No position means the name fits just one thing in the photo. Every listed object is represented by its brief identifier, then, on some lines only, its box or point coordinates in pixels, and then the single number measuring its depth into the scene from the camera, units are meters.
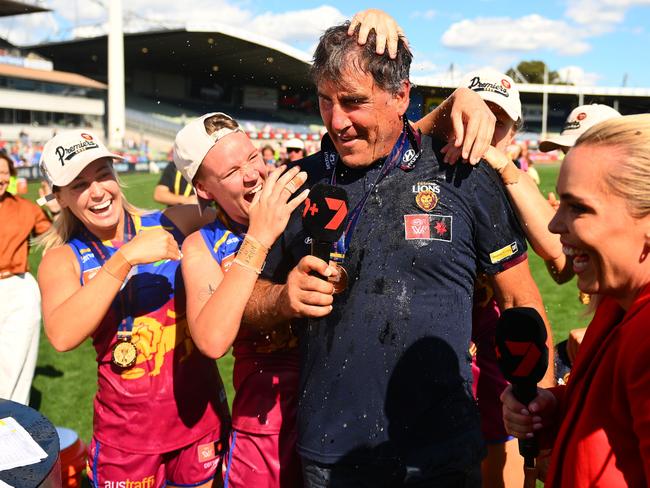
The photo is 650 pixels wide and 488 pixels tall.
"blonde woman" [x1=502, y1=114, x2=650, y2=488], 1.52
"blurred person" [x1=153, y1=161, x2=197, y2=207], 7.04
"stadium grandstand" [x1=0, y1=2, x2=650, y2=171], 47.75
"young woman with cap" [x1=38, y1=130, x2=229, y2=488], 3.11
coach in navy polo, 2.23
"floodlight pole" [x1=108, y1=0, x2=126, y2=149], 48.84
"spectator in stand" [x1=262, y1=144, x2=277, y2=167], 14.72
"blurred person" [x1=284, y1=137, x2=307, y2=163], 10.87
